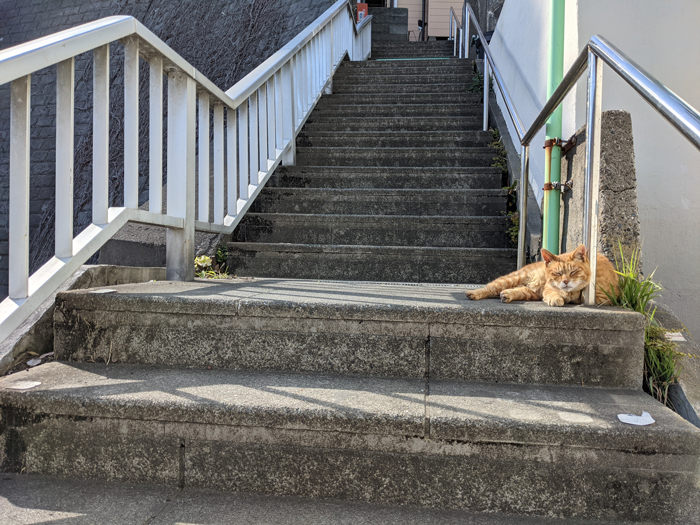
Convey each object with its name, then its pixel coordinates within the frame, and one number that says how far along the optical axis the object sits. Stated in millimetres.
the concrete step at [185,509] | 1171
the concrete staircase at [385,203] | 2992
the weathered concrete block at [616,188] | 2018
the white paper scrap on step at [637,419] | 1243
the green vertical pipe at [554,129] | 2523
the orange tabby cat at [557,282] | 1749
